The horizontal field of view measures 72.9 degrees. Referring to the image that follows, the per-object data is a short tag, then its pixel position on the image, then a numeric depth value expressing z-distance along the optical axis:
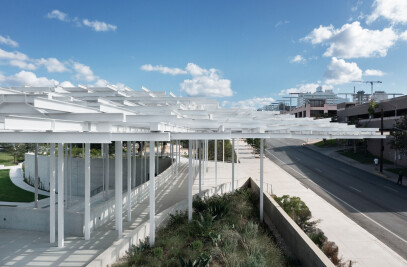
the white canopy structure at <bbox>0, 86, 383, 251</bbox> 4.07
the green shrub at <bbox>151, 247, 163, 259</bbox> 6.58
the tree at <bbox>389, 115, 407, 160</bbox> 26.97
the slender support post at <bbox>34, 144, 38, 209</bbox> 11.07
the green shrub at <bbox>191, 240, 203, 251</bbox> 7.10
